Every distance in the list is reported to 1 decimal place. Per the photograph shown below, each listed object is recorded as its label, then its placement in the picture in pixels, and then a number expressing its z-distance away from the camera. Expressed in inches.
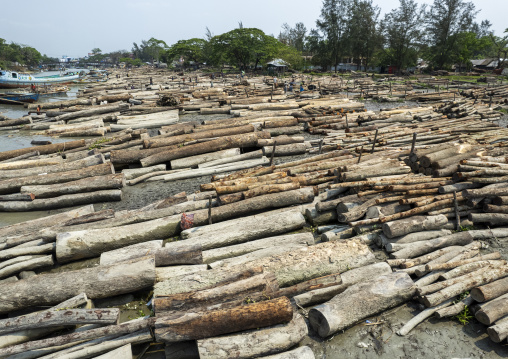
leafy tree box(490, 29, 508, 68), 2063.2
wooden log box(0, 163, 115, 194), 421.4
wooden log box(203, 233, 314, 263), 254.7
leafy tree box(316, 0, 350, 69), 2477.9
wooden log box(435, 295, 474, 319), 204.2
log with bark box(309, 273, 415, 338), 192.1
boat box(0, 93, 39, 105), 1289.9
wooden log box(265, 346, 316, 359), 169.3
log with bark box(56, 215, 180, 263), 263.6
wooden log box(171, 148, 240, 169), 494.0
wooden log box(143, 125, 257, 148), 533.0
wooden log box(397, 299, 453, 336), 198.1
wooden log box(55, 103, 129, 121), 880.0
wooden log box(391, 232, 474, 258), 253.1
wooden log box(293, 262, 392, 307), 211.2
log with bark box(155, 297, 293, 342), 171.5
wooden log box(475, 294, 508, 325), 191.9
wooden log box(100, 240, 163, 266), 246.7
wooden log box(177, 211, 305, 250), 271.0
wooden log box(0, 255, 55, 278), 245.4
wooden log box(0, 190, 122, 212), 383.6
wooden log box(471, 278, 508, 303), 202.4
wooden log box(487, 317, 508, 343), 183.0
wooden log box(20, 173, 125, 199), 398.9
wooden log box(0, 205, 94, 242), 304.8
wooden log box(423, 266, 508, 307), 207.5
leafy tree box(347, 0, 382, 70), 2325.3
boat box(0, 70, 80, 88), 1799.1
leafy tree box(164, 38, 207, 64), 2997.0
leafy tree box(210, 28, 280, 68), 2267.5
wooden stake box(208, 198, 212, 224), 296.7
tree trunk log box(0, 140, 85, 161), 537.3
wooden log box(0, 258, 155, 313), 205.2
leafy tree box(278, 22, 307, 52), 3363.7
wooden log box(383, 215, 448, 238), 263.6
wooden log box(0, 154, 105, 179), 455.5
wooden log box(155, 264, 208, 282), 228.2
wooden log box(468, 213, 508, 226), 294.8
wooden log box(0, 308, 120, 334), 181.9
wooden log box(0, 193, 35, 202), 384.8
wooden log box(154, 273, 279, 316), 186.4
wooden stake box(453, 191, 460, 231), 290.2
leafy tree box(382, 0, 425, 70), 2214.6
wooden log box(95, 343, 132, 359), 168.1
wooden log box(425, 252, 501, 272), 227.5
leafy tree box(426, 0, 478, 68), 2108.8
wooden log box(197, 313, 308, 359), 169.5
